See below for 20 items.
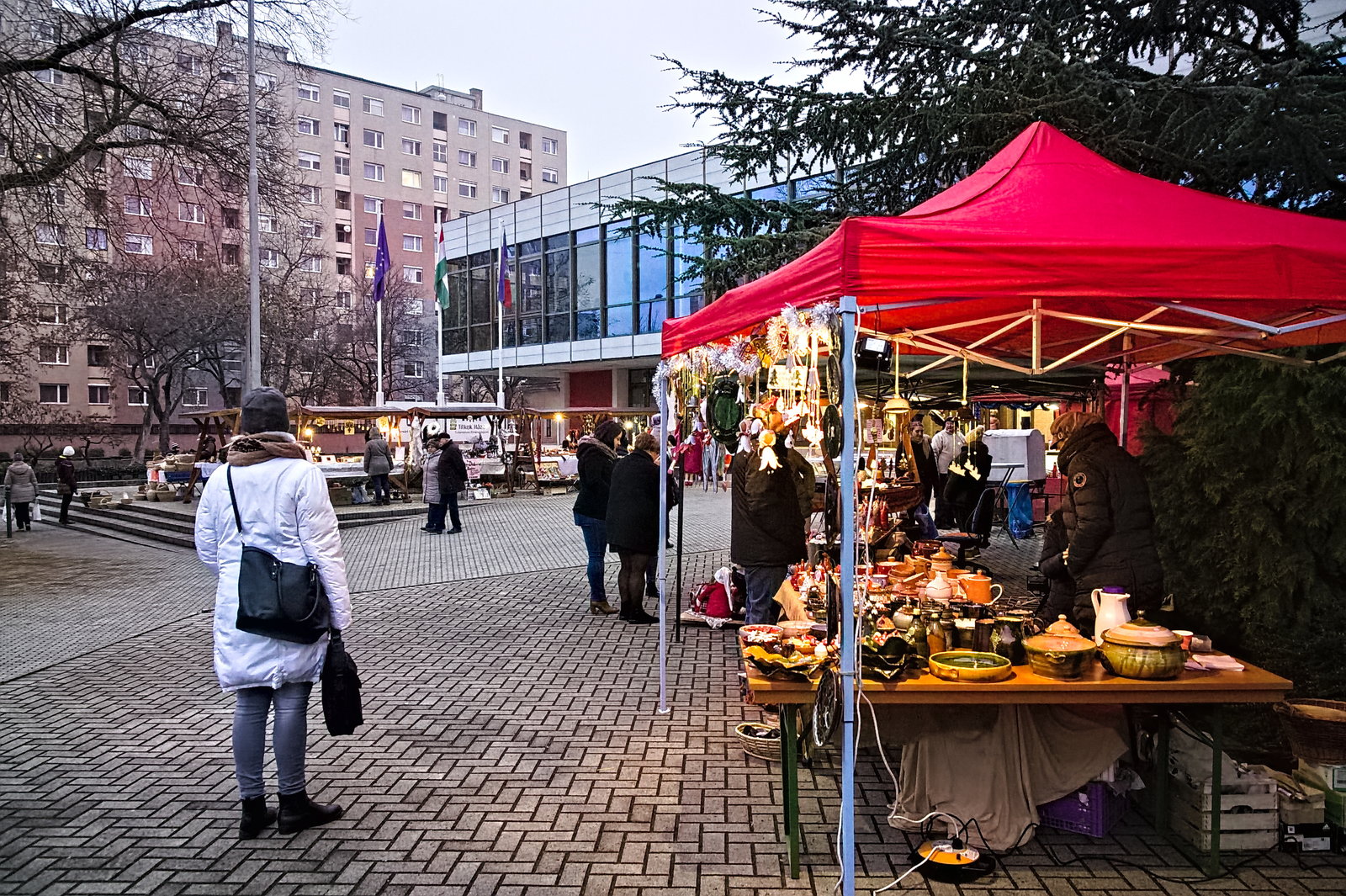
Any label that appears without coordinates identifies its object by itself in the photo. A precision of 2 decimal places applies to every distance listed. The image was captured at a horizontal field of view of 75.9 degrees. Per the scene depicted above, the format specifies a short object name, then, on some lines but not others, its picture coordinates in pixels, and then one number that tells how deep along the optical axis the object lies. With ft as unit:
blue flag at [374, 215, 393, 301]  94.12
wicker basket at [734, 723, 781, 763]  16.44
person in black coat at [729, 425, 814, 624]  20.07
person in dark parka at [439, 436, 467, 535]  52.34
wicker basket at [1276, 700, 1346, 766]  13.02
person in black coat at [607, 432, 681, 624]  26.89
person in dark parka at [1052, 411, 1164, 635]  15.75
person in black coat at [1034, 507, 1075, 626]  19.27
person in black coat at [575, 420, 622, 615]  29.50
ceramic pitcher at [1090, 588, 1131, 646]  13.46
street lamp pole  49.18
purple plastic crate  13.08
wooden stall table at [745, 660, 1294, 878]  11.96
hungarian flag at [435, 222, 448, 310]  99.35
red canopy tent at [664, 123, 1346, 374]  10.97
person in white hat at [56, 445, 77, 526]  68.69
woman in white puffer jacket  12.72
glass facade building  109.40
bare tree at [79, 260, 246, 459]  102.73
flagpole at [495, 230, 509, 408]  106.93
